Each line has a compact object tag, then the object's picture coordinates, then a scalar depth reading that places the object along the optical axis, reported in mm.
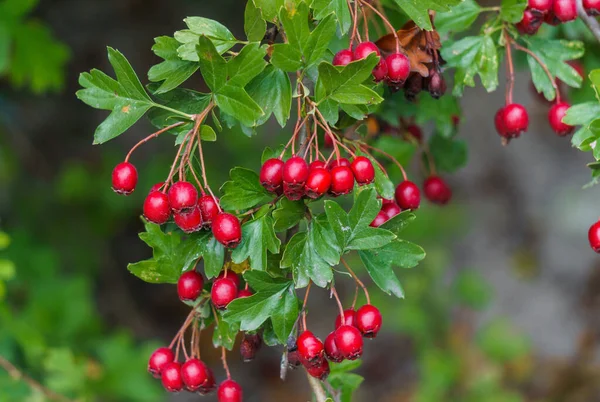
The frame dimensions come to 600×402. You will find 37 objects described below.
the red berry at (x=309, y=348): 734
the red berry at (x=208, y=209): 739
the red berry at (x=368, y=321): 741
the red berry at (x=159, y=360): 777
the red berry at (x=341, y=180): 729
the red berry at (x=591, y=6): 782
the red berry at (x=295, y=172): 723
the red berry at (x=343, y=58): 744
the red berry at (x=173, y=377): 771
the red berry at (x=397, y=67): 747
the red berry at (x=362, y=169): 743
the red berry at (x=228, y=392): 772
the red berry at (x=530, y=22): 786
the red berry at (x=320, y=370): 744
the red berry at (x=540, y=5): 781
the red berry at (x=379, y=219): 756
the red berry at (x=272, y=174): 734
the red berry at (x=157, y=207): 731
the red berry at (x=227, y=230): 729
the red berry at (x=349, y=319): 747
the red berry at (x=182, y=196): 725
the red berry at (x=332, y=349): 740
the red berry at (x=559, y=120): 792
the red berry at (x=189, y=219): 730
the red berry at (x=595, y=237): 756
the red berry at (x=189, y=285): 755
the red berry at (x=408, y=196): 786
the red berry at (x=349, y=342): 733
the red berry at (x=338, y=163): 737
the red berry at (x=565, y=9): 777
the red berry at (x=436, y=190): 856
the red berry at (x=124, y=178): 749
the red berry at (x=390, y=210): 770
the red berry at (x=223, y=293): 744
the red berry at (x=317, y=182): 724
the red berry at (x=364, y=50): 741
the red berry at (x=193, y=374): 765
